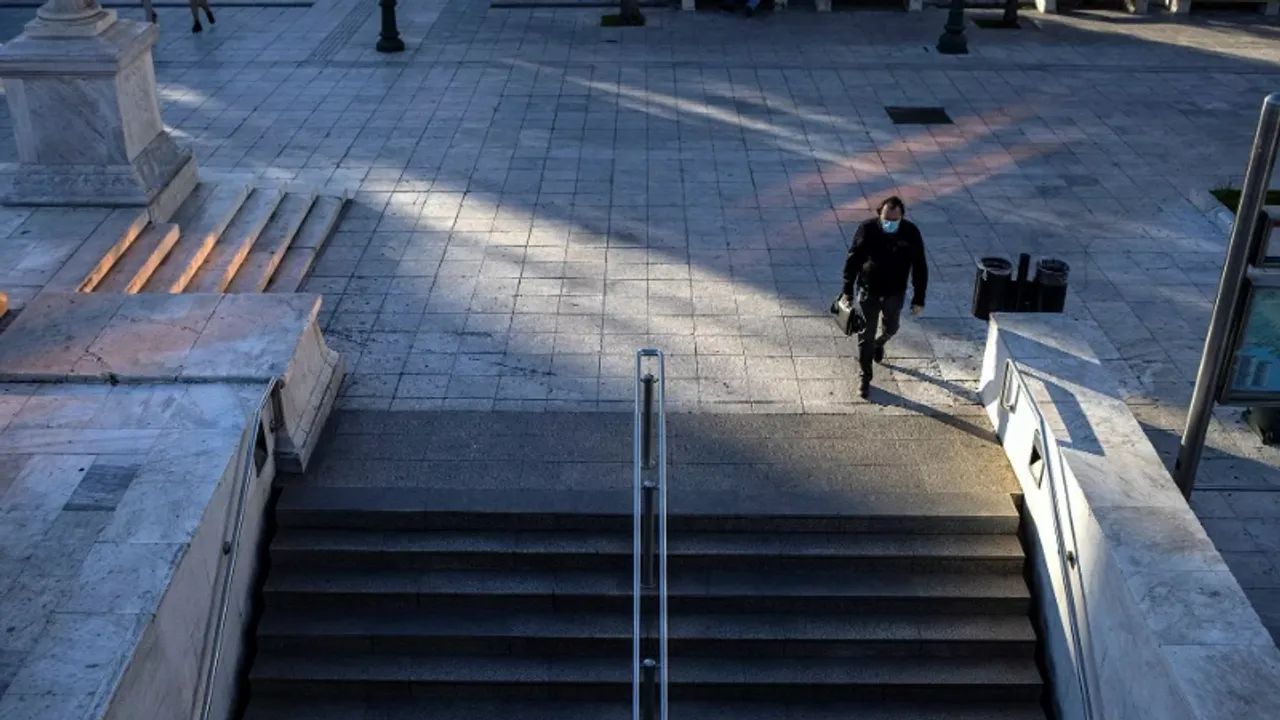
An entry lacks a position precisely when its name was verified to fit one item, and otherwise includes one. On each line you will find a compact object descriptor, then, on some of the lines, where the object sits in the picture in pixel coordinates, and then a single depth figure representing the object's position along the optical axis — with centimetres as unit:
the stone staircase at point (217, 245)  1085
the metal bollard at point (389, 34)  1980
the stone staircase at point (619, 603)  783
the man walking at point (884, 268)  920
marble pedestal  1129
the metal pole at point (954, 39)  1988
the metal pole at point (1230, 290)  688
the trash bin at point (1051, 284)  970
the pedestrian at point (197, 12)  2105
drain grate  1661
